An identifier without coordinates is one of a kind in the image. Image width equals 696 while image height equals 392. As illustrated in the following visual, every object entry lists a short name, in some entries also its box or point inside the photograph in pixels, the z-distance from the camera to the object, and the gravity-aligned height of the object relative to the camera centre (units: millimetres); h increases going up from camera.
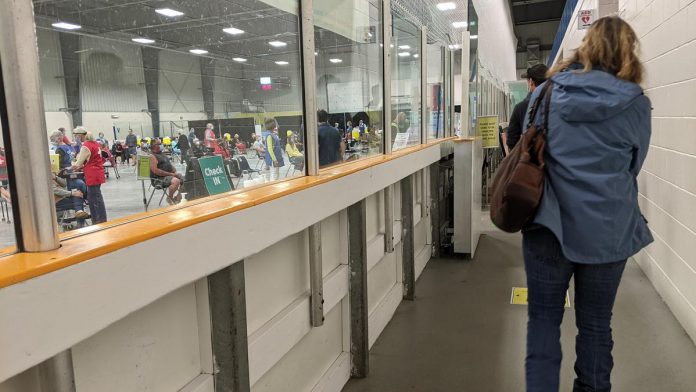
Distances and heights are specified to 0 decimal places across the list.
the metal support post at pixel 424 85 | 3621 +274
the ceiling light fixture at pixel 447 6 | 4375 +1033
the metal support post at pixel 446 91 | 4703 +283
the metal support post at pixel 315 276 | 1885 -581
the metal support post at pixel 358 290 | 2285 -787
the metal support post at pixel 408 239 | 3281 -793
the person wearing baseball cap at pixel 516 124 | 2941 -33
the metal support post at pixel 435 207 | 4289 -757
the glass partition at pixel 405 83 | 3206 +275
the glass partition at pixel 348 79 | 2117 +219
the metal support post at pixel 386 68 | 2693 +298
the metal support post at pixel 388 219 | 2875 -564
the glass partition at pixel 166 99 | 1158 +88
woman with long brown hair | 1586 -261
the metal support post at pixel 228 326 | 1338 -541
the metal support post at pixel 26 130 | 779 +5
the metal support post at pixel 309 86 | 1784 +142
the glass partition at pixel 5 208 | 815 -125
